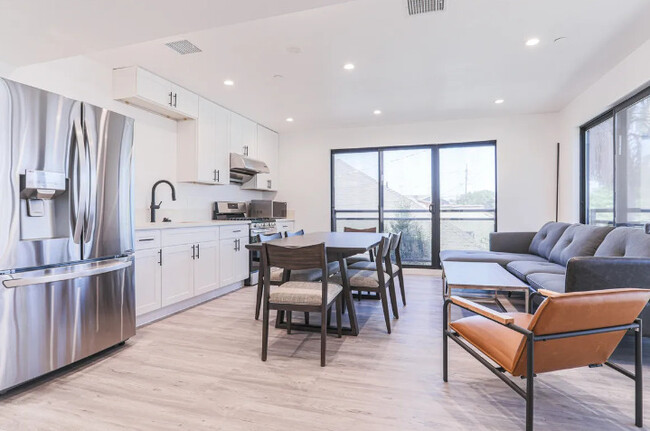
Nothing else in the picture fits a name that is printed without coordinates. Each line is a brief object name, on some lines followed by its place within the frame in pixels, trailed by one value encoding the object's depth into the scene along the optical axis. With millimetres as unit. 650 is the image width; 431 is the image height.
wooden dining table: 2510
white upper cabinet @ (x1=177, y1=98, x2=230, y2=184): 4285
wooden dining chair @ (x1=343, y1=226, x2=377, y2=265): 3795
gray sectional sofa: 2252
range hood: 4945
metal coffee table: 2672
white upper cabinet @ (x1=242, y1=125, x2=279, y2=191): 5746
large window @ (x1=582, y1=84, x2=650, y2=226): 3289
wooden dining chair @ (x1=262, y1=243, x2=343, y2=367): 2270
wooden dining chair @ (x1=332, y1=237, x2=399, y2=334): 2867
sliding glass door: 5559
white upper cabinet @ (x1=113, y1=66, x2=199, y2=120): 3406
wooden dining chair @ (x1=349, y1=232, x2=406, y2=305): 3263
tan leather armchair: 1426
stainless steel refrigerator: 1913
